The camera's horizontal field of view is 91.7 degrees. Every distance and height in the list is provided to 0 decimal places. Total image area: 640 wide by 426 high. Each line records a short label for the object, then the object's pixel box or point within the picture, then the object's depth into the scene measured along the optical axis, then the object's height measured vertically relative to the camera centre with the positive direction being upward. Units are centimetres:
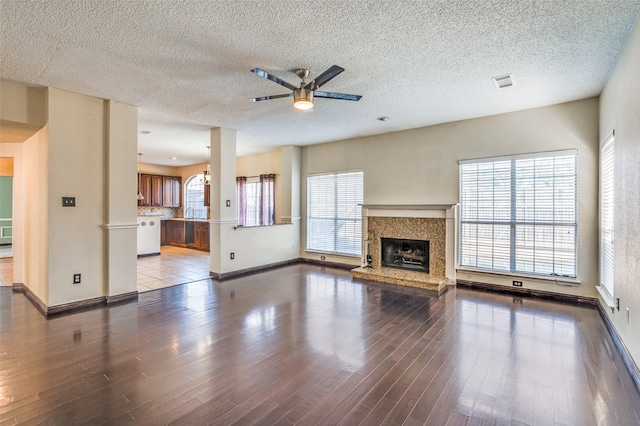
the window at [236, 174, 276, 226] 827 +28
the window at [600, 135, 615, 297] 346 -3
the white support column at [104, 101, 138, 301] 432 +11
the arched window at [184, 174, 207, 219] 1091 +38
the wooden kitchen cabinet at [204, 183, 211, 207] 990 +49
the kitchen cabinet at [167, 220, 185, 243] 1026 -77
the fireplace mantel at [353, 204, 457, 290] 526 -40
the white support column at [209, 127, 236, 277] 580 +21
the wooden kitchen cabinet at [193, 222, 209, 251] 939 -80
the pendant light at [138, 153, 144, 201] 995 +68
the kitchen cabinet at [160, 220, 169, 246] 1060 -87
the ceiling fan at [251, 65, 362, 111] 308 +118
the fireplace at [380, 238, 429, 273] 571 -84
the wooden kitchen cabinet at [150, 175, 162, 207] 1056 +64
